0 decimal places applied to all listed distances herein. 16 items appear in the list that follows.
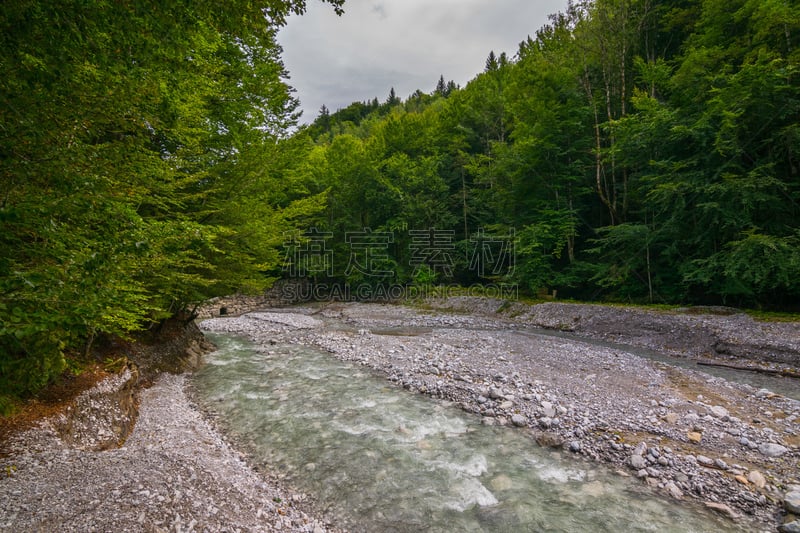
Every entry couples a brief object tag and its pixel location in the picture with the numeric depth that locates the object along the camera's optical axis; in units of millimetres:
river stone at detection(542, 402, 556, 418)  6160
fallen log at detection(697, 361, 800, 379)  7971
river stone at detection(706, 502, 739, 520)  3840
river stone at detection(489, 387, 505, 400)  6935
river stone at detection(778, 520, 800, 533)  3551
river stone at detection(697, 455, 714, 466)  4699
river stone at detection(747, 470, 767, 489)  4255
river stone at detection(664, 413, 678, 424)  5836
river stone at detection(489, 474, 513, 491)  4468
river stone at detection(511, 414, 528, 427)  6022
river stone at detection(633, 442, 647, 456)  4886
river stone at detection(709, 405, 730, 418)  6004
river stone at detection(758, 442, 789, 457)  4871
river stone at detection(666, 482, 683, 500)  4182
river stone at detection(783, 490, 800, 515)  3809
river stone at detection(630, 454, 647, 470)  4691
